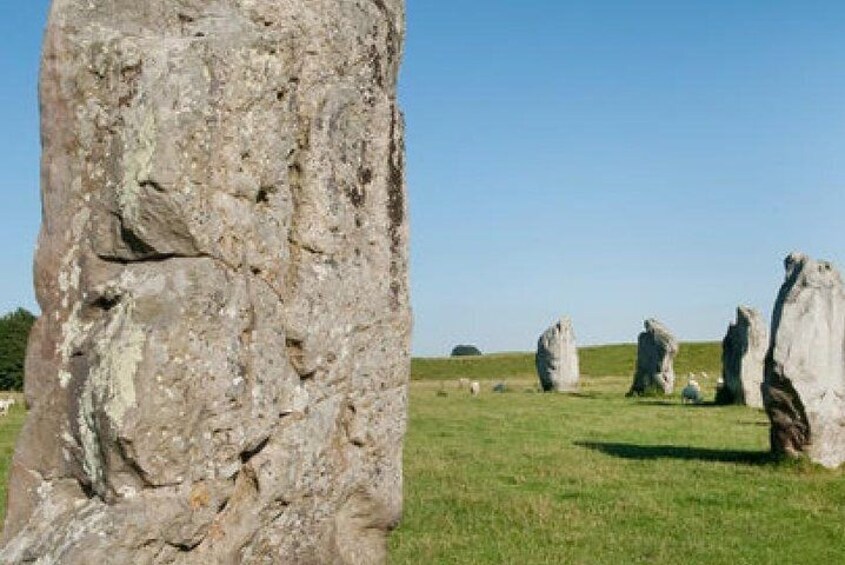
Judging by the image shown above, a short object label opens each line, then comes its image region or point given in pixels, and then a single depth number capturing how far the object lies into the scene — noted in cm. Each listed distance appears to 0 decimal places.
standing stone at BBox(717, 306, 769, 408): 3203
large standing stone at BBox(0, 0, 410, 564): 621
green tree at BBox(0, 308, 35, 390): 5298
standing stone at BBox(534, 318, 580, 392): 4075
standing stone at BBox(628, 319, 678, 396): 3822
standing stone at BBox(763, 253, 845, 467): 1736
